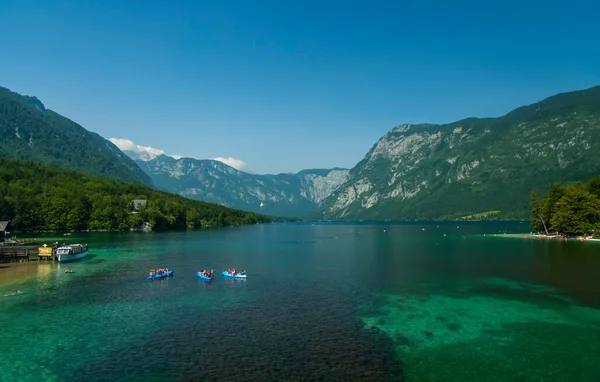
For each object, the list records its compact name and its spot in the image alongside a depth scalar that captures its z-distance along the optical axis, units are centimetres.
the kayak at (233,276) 6901
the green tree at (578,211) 13750
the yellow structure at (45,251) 8819
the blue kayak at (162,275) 6625
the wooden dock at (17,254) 8930
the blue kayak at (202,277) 6700
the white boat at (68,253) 8669
